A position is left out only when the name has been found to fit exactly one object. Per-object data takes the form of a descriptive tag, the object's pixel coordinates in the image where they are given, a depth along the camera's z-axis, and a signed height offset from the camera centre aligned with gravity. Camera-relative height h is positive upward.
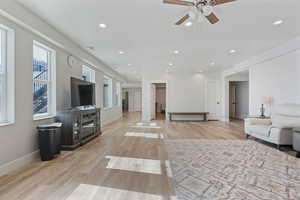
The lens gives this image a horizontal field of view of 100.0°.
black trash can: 2.37 -0.79
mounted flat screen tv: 3.15 +0.21
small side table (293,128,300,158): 2.52 -0.82
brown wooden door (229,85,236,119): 7.89 -0.05
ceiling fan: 1.75 +1.35
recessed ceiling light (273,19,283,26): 2.54 +1.60
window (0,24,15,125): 2.01 +0.40
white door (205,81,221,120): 7.00 +0.01
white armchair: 2.83 -0.65
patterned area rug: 1.49 -1.11
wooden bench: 6.80 -0.70
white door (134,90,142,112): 12.50 +0.03
